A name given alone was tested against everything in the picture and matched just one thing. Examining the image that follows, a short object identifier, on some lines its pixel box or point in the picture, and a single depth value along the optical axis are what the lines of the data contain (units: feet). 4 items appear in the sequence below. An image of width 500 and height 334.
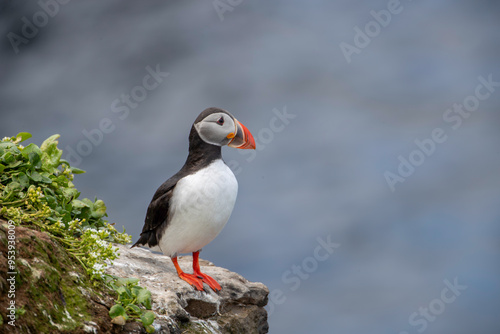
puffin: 38.58
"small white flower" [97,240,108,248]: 32.18
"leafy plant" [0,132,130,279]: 32.30
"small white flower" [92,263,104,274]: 31.97
